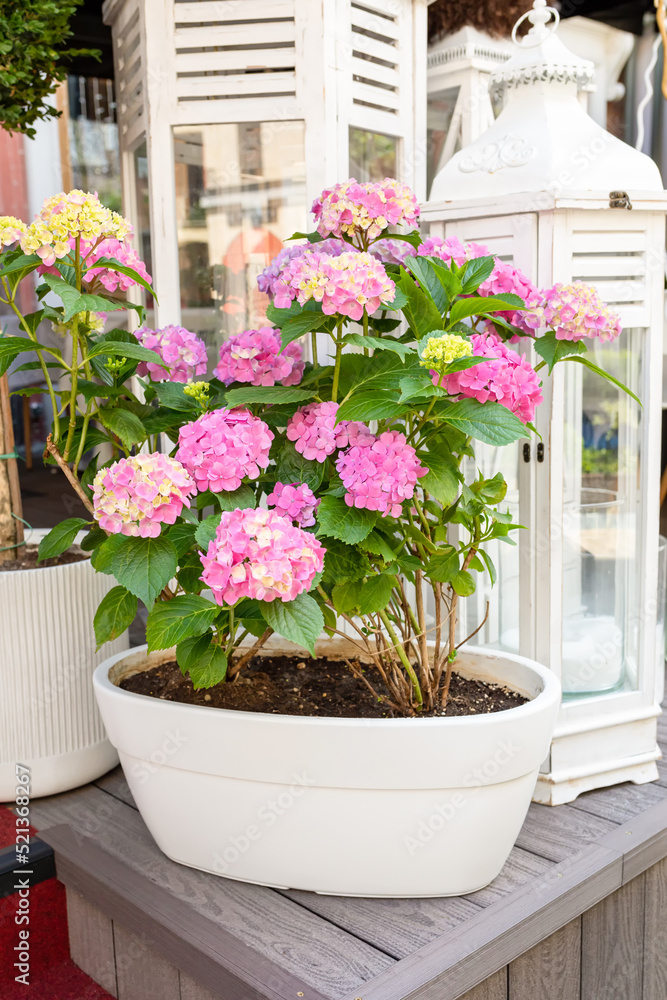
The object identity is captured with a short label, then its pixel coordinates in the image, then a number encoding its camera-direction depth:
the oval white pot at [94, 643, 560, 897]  1.24
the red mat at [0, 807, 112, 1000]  1.44
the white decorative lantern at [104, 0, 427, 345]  1.86
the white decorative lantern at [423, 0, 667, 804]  1.58
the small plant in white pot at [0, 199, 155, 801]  1.27
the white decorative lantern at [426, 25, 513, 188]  2.18
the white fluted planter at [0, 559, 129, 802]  1.62
